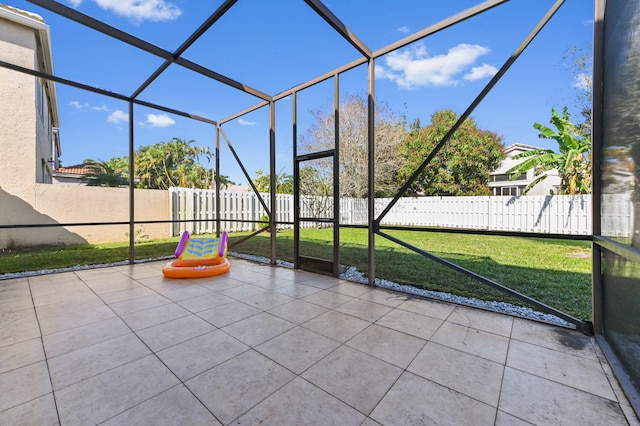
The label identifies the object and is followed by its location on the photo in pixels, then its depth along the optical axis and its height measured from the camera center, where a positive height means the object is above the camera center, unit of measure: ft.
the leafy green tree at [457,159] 46.19 +8.81
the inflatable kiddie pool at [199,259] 14.19 -3.09
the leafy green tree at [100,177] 39.88 +5.02
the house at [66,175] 53.24 +7.05
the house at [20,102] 22.88 +9.91
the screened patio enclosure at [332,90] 5.98 +6.14
